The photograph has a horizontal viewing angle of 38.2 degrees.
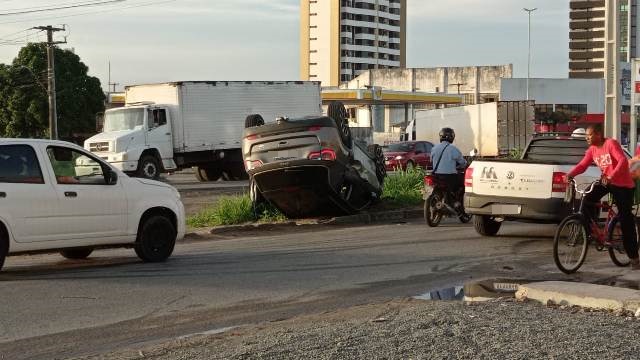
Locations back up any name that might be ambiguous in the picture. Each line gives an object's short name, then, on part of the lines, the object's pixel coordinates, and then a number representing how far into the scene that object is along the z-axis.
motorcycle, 16.45
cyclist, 10.82
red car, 40.72
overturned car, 16.48
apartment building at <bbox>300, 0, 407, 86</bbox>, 166.00
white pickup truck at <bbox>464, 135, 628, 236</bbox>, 13.23
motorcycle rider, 16.38
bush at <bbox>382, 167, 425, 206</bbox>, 20.50
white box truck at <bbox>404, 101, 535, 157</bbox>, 41.62
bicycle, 10.52
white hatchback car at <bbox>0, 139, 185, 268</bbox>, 10.52
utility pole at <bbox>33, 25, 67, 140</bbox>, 51.09
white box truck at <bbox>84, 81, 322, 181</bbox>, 31.61
